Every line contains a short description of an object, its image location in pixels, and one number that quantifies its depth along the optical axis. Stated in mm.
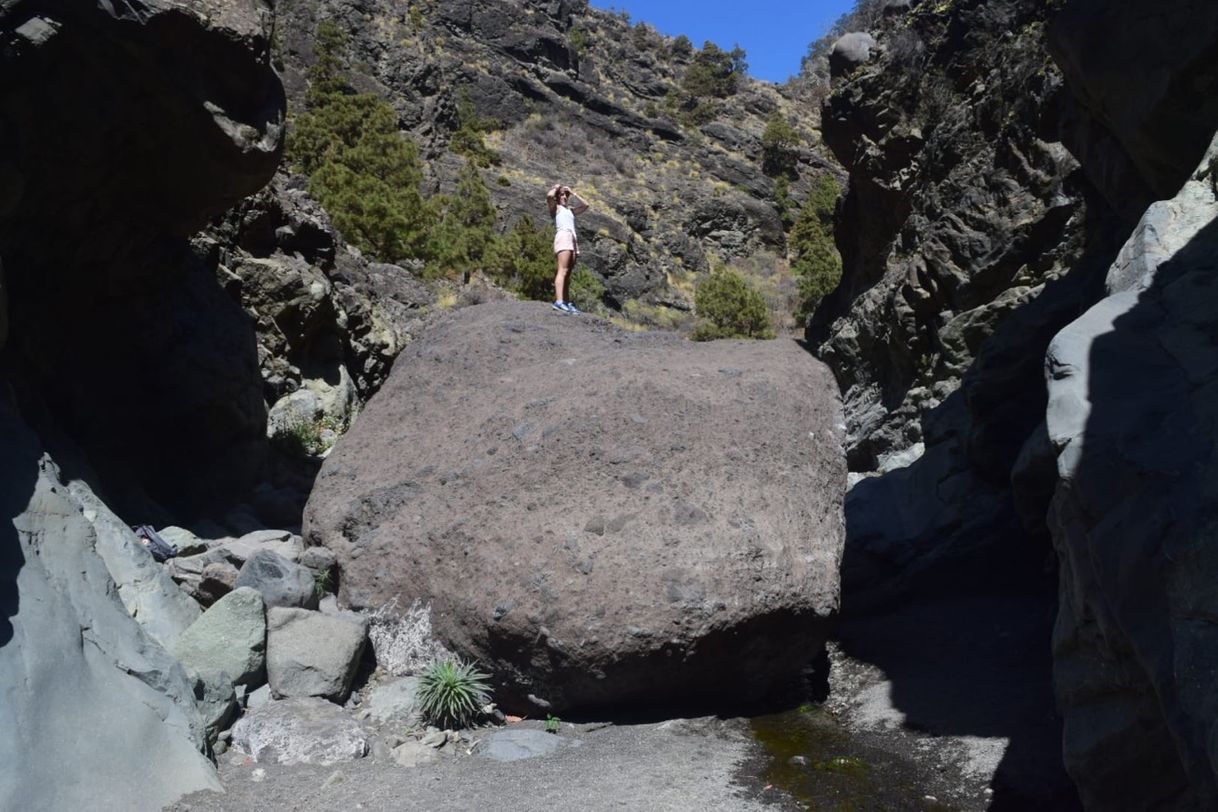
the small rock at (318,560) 6539
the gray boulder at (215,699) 5230
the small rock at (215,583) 6406
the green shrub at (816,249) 29516
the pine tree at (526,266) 24016
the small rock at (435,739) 5355
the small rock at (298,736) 5156
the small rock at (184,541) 7332
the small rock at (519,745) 5289
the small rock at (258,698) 5586
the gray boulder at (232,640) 5629
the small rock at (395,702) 5621
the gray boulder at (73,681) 4219
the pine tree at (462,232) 22938
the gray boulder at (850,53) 17078
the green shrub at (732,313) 28297
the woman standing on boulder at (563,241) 10578
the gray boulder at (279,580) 6141
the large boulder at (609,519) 5508
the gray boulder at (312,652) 5676
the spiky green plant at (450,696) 5551
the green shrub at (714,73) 51906
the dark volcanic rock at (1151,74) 6680
